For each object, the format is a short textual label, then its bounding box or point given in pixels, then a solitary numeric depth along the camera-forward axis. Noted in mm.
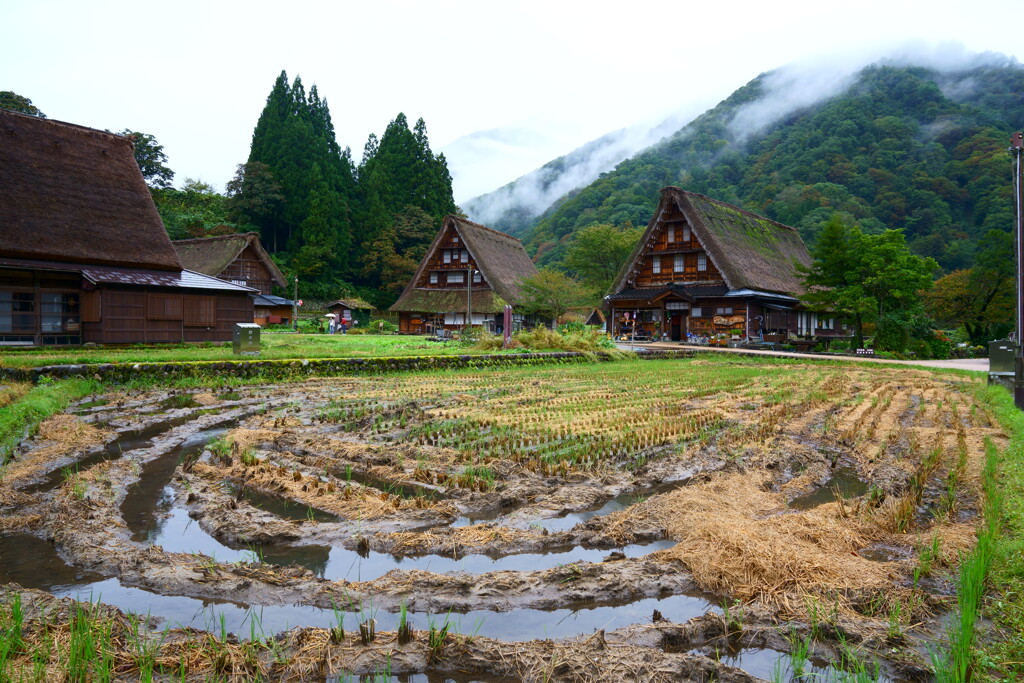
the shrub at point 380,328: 35219
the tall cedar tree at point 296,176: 40562
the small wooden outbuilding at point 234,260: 32438
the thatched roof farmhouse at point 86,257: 15930
